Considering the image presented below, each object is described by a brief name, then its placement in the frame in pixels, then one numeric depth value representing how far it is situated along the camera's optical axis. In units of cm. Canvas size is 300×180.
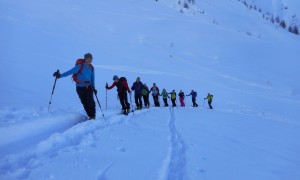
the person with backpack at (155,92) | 1762
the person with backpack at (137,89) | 1428
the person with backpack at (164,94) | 1895
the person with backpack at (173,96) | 1906
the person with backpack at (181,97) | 1964
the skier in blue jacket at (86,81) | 736
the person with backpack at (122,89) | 1047
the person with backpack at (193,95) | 1948
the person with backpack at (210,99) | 1920
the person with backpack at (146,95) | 1530
